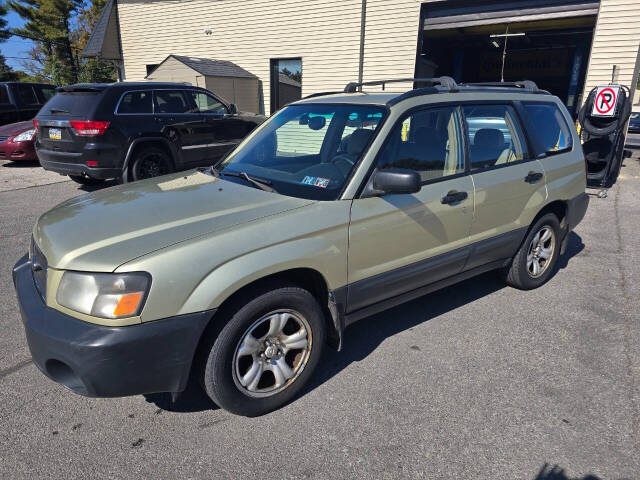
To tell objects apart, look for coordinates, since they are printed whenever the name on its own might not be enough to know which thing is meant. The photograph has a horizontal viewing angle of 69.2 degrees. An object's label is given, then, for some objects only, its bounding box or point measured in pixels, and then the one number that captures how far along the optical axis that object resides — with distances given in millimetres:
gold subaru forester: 2186
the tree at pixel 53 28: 40500
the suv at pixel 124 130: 7258
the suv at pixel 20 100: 12758
